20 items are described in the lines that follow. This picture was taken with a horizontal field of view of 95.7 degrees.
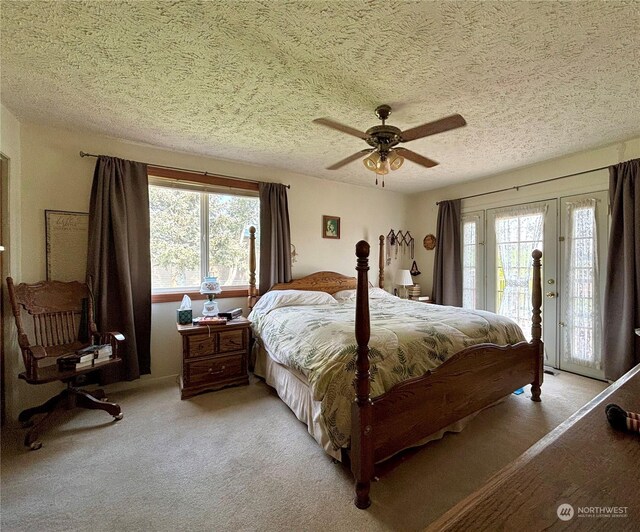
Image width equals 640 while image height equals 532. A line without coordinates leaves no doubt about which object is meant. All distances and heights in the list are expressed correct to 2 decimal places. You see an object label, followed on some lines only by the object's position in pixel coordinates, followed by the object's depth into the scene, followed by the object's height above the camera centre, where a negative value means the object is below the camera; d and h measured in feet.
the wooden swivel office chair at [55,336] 7.01 -2.00
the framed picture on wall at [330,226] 14.19 +1.82
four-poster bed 5.16 -2.84
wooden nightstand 9.09 -3.01
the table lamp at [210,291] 10.22 -0.96
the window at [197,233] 10.59 +1.23
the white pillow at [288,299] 10.76 -1.39
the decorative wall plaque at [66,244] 8.74 +0.66
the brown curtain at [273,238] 12.10 +1.08
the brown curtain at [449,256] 14.57 +0.31
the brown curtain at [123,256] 8.98 +0.28
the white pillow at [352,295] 12.78 -1.42
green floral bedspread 5.74 -1.93
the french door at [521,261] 11.64 +0.01
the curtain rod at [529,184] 10.51 +3.26
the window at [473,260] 13.88 +0.10
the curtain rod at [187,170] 9.14 +3.52
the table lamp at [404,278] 15.51 -0.84
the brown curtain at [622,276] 9.23 -0.51
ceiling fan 6.22 +2.93
